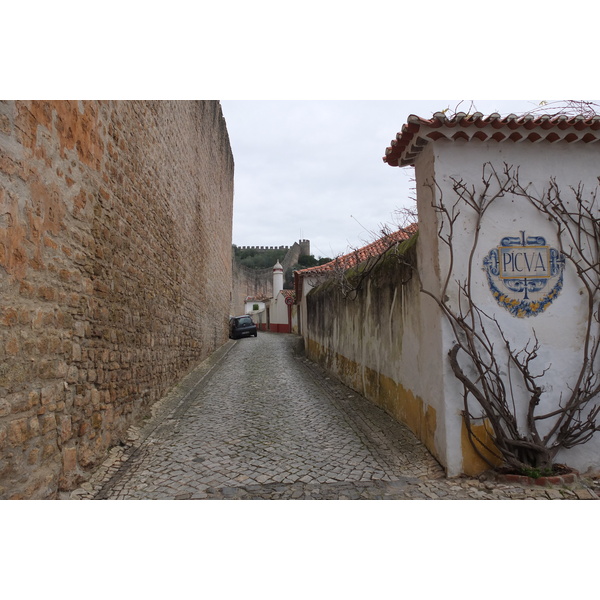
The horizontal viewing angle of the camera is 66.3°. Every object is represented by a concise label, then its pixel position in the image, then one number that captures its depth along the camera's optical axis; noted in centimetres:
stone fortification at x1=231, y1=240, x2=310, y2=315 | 3206
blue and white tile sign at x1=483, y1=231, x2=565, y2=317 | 406
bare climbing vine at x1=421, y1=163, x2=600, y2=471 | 389
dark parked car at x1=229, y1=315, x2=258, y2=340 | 1981
